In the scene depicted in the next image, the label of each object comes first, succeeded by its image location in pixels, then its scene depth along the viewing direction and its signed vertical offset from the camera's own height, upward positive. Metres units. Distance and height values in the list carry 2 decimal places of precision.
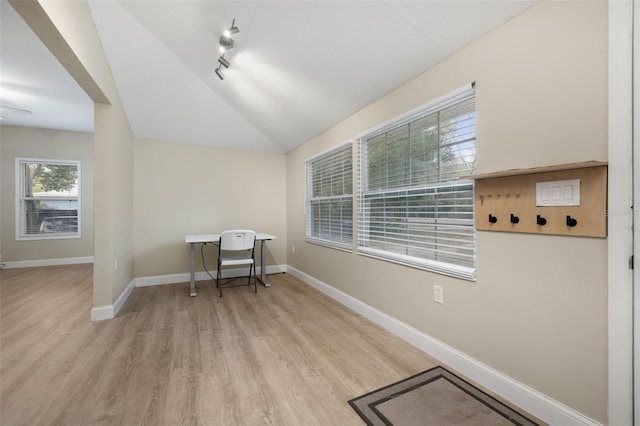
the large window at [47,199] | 5.05 +0.25
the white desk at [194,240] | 3.55 -0.38
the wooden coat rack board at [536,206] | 1.24 +0.04
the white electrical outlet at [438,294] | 1.99 -0.61
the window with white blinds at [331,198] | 3.26 +0.19
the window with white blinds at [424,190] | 1.87 +0.19
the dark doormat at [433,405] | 1.43 -1.10
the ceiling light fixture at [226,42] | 2.17 +1.49
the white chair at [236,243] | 3.57 -0.42
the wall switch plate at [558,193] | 1.31 +0.10
